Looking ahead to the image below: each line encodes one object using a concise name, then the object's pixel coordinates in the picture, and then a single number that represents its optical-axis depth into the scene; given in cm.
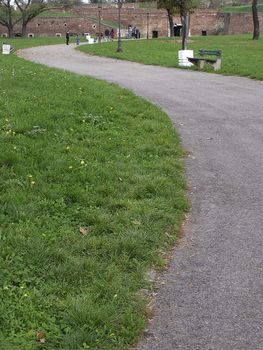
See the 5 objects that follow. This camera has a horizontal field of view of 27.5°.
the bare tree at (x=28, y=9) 7162
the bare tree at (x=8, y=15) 7125
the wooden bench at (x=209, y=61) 2206
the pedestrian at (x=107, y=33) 7121
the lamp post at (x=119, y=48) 3402
